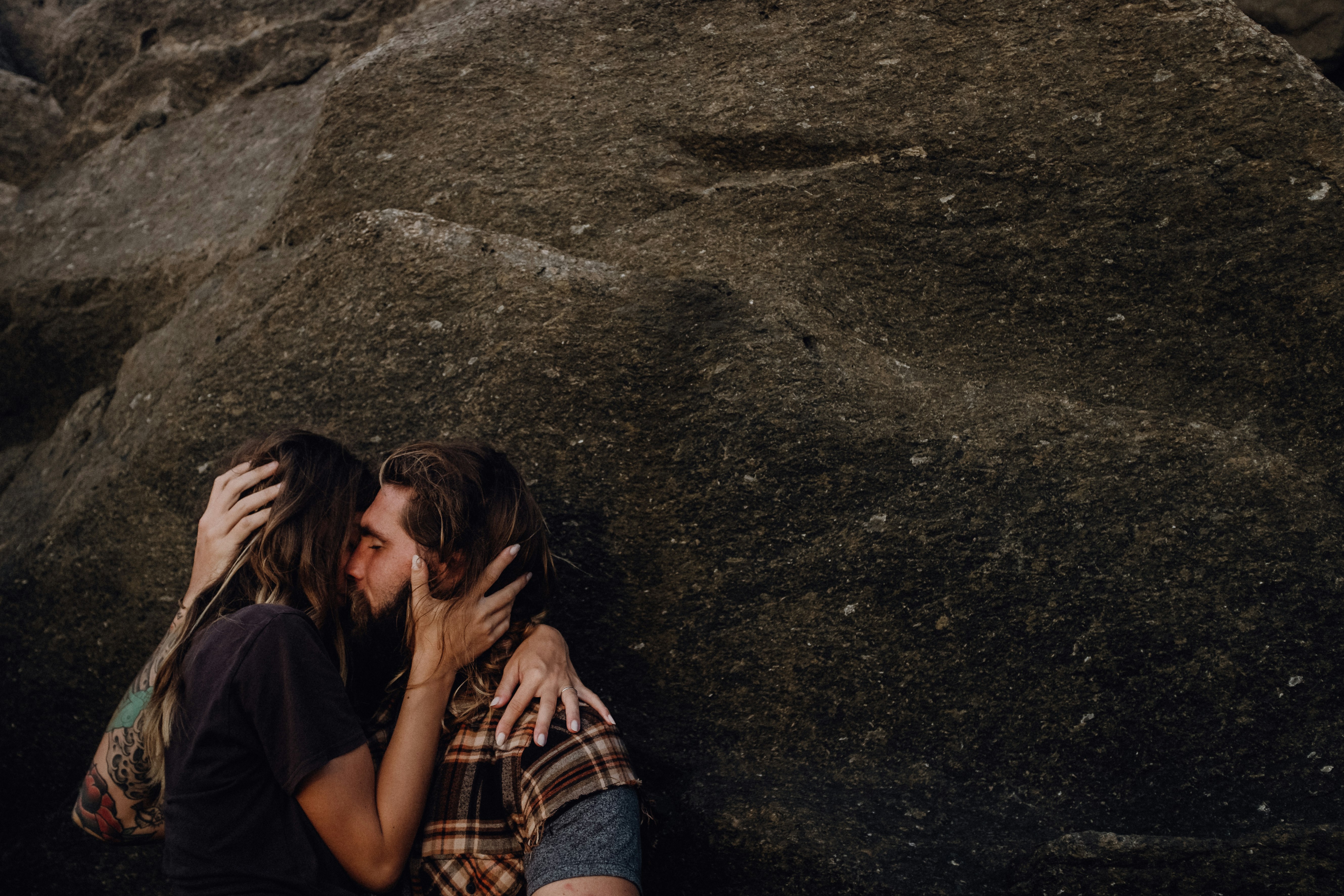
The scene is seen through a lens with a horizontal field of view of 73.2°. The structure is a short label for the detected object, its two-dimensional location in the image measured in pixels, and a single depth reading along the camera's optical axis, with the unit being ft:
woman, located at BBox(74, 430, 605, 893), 6.36
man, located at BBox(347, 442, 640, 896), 6.34
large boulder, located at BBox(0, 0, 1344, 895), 8.05
